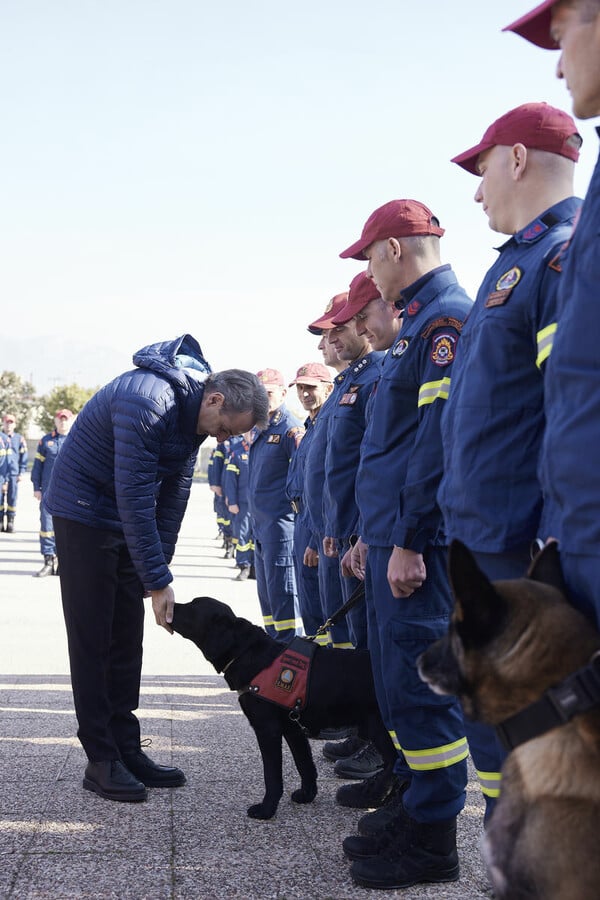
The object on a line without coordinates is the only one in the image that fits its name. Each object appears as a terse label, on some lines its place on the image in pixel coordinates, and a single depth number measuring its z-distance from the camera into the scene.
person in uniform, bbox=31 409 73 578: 15.17
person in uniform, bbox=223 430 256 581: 16.39
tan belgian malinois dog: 1.71
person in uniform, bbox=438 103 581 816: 2.67
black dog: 4.60
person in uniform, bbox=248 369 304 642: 7.98
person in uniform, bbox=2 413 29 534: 22.31
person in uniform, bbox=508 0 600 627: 1.91
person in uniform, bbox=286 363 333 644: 7.26
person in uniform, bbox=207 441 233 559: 19.58
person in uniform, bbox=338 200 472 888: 3.64
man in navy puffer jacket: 4.59
